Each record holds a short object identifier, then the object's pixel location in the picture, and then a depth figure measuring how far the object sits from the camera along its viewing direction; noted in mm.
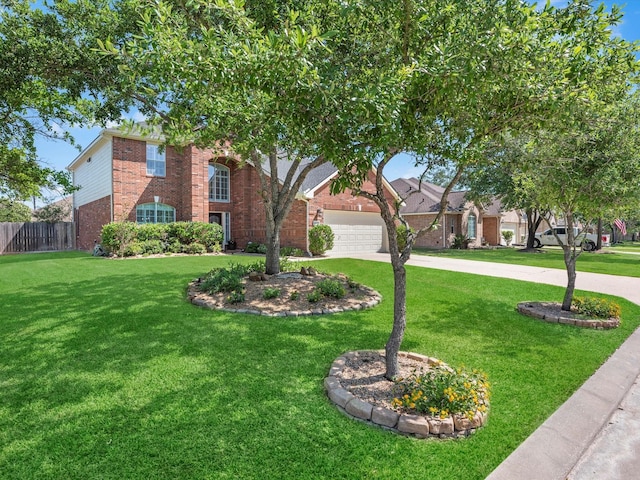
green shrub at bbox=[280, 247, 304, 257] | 15546
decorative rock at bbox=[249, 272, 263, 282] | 8141
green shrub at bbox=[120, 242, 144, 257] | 14586
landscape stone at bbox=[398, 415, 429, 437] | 2832
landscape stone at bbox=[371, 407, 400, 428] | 2930
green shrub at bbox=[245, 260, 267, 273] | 9010
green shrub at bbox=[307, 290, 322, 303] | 6891
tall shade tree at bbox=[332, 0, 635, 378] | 2730
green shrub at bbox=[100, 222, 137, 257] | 14484
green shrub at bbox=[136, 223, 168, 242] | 15260
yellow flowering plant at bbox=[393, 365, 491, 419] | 3004
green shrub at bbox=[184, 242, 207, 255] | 16281
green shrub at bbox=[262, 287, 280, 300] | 6945
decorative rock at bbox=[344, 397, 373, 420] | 3035
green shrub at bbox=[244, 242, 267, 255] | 16969
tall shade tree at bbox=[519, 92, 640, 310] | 5840
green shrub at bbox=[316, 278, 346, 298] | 7207
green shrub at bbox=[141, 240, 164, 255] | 15094
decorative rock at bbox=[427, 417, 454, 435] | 2844
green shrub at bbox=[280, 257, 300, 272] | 9592
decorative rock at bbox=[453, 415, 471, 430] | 2895
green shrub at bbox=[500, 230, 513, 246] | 29794
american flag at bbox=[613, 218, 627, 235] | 29166
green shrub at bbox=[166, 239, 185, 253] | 15961
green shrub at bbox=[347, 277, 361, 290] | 8008
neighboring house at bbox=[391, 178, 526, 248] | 24453
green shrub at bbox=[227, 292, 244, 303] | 6672
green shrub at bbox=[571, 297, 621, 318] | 6332
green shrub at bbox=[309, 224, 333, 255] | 15778
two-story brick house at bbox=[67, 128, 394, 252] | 16562
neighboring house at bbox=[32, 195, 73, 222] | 30934
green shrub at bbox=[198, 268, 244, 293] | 7316
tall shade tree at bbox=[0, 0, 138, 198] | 5984
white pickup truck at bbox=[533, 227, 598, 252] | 23312
